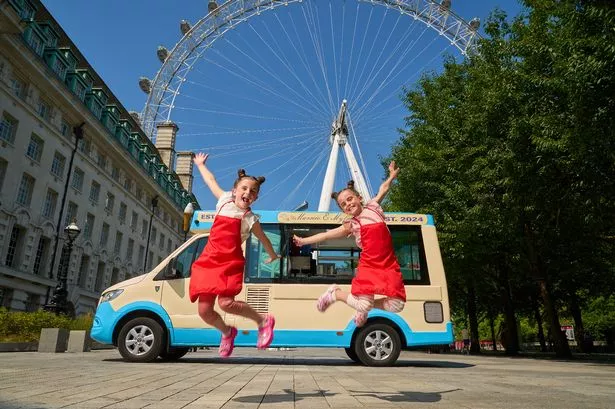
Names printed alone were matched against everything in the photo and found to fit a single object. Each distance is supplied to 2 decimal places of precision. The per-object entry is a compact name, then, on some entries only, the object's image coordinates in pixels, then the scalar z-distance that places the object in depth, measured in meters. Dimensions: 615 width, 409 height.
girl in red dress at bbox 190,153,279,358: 4.72
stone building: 27.14
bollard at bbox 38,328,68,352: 14.90
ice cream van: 10.62
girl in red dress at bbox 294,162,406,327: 5.09
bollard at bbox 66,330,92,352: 15.60
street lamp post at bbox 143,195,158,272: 49.46
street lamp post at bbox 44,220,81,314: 19.56
